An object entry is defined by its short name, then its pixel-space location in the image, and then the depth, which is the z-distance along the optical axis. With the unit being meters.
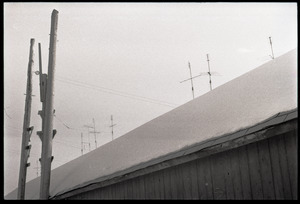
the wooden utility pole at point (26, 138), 10.72
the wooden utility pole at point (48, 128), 8.68
